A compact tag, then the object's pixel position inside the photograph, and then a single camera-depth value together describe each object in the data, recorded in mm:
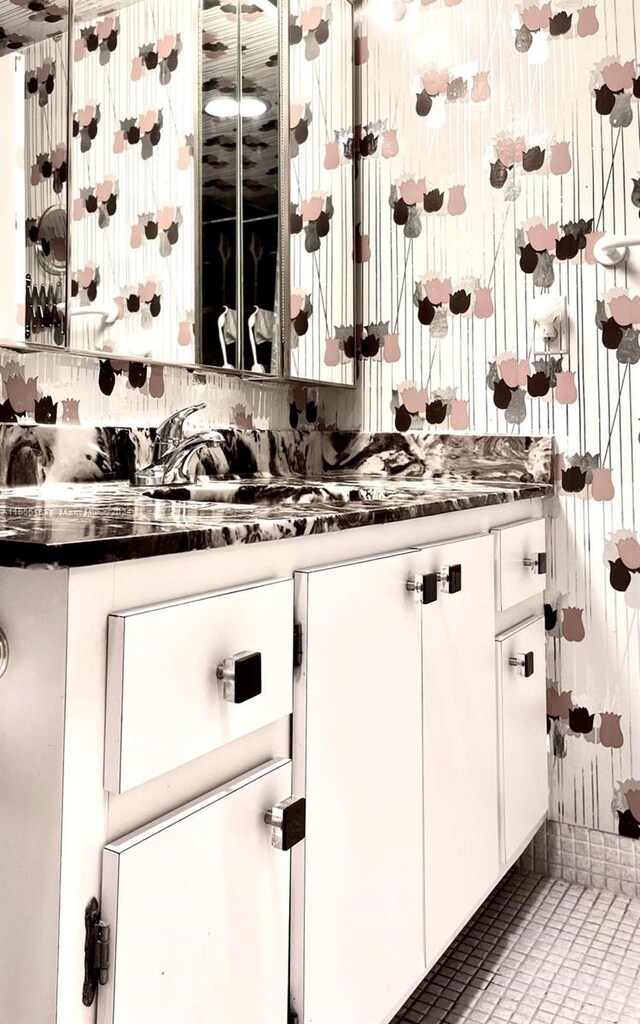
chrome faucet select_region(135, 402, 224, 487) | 1481
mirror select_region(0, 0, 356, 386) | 1276
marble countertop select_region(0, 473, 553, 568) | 605
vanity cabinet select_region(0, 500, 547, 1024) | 624
